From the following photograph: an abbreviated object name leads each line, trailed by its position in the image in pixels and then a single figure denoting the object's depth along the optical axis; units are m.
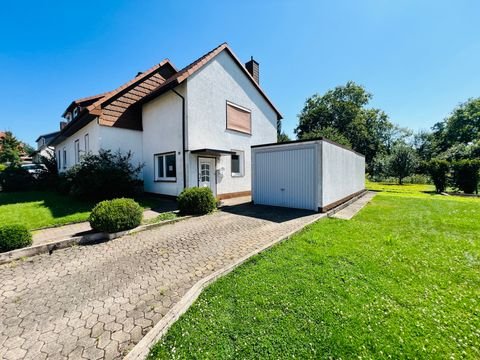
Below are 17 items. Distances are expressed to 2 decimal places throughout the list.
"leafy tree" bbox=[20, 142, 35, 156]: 65.28
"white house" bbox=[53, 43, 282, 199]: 11.26
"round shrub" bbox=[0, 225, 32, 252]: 4.93
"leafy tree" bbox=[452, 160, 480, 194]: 17.83
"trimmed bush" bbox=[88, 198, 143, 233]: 6.19
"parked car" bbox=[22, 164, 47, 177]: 17.75
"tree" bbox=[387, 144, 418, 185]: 28.89
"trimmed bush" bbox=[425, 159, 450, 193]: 19.34
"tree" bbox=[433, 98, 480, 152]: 38.84
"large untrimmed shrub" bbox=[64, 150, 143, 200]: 10.31
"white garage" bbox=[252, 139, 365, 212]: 8.97
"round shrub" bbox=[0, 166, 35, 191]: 15.35
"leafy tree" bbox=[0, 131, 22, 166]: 37.81
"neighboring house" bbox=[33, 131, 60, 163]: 43.18
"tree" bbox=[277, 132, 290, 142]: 37.21
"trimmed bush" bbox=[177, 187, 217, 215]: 8.83
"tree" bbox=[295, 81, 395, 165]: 38.75
